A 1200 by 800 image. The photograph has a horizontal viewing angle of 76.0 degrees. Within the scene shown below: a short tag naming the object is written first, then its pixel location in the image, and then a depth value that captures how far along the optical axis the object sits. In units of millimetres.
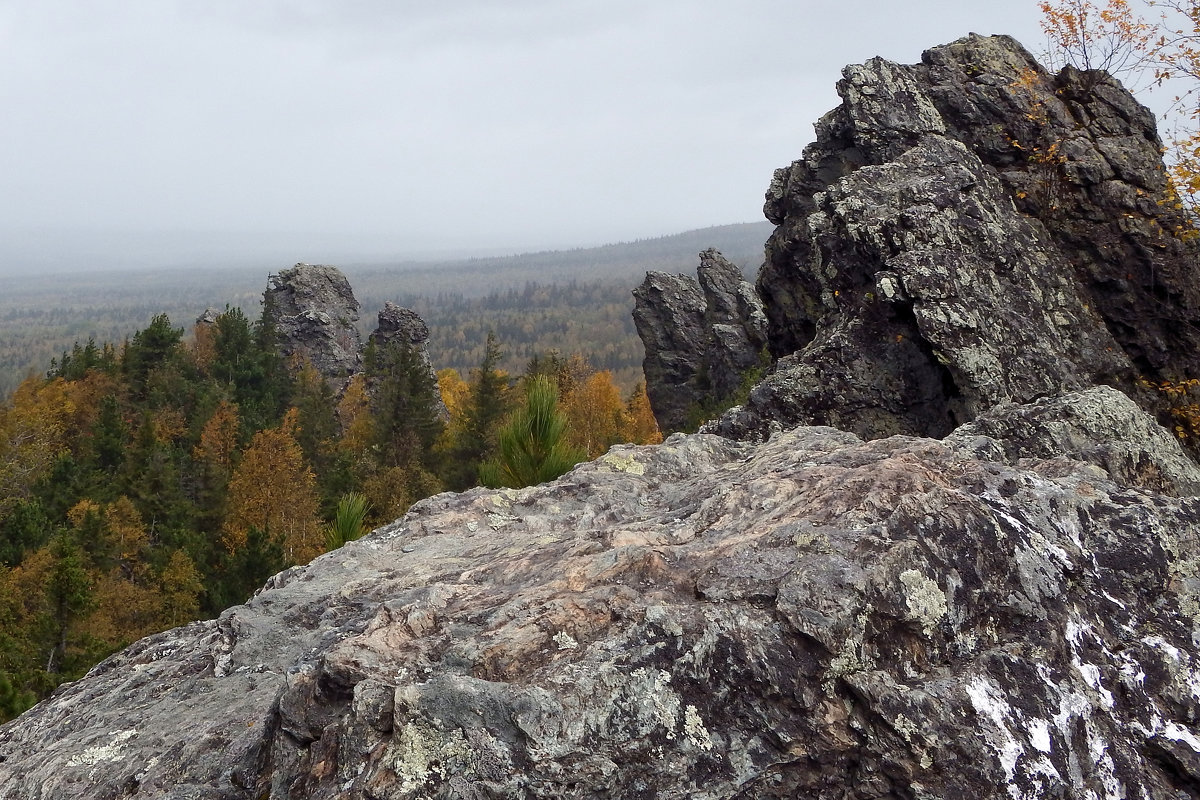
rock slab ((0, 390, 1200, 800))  3420
